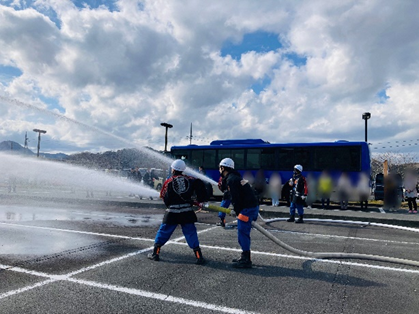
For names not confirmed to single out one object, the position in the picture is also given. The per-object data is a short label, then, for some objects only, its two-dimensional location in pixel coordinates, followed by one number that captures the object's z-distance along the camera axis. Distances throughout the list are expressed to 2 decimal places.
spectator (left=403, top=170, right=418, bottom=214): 12.98
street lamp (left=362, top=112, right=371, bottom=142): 24.19
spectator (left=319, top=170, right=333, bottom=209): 14.70
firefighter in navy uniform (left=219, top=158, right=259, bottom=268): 5.12
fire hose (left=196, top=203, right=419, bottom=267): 5.47
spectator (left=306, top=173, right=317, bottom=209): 15.12
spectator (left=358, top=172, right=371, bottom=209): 14.66
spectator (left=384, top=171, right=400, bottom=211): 13.94
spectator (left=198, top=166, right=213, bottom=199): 15.34
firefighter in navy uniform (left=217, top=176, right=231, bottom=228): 8.95
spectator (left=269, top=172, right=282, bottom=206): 15.48
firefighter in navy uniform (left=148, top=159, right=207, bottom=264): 5.32
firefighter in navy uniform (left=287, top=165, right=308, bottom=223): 9.91
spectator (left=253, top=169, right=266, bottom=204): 14.18
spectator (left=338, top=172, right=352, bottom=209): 14.34
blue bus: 15.44
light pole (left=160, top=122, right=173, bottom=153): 39.30
